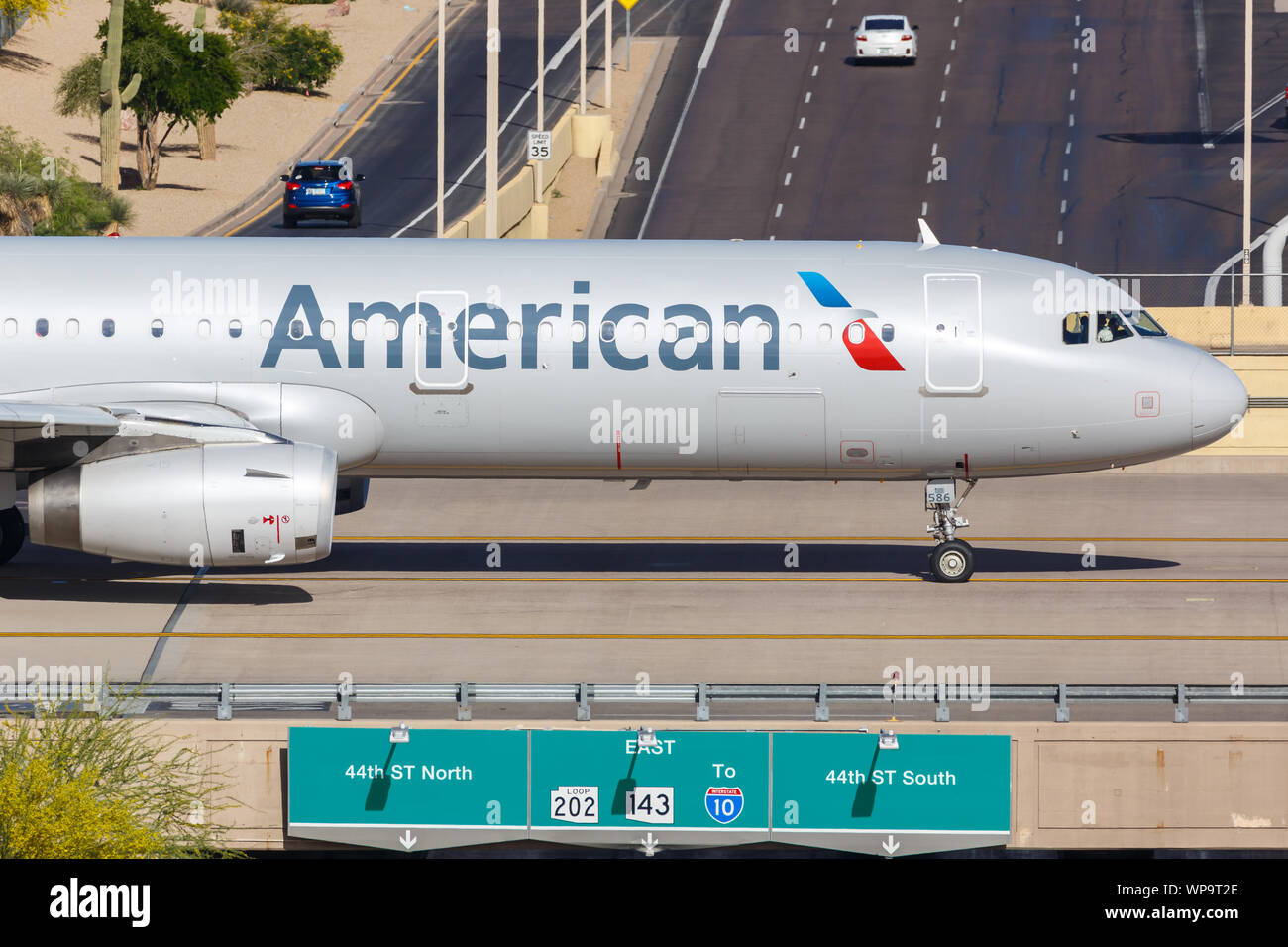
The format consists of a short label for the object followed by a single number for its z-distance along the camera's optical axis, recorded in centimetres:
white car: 7919
